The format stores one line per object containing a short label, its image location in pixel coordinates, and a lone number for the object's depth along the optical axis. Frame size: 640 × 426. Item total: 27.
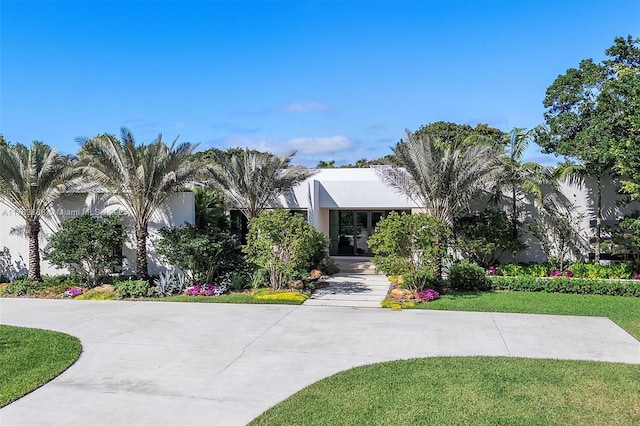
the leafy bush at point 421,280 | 12.86
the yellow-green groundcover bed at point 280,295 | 12.97
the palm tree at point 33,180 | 14.65
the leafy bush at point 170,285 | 14.02
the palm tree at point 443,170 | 13.95
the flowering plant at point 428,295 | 12.54
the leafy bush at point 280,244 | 13.55
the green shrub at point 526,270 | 15.70
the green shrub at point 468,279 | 14.15
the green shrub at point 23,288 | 14.63
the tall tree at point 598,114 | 13.27
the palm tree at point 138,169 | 13.85
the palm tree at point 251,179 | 15.85
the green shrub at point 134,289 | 13.72
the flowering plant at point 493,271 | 15.84
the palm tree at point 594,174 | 15.45
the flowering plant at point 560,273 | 15.47
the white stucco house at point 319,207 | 16.27
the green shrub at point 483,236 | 15.95
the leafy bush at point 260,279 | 14.41
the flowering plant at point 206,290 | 13.86
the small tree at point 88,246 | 14.31
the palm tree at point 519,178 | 15.88
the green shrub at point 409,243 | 12.81
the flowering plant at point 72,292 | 14.04
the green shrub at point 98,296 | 13.69
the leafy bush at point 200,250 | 13.95
